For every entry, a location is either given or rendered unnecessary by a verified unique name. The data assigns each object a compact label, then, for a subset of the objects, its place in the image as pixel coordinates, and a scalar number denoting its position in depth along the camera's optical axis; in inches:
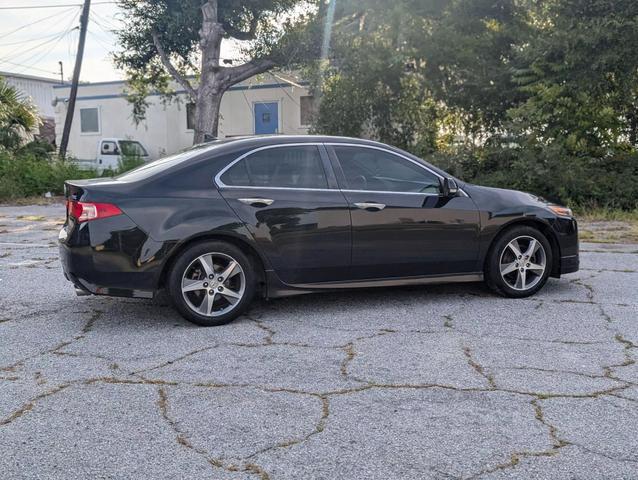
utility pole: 952.6
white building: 1006.4
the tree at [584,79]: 539.5
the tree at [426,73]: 657.6
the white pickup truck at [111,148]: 1039.0
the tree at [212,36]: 791.7
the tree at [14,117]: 807.1
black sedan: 215.2
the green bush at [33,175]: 695.1
